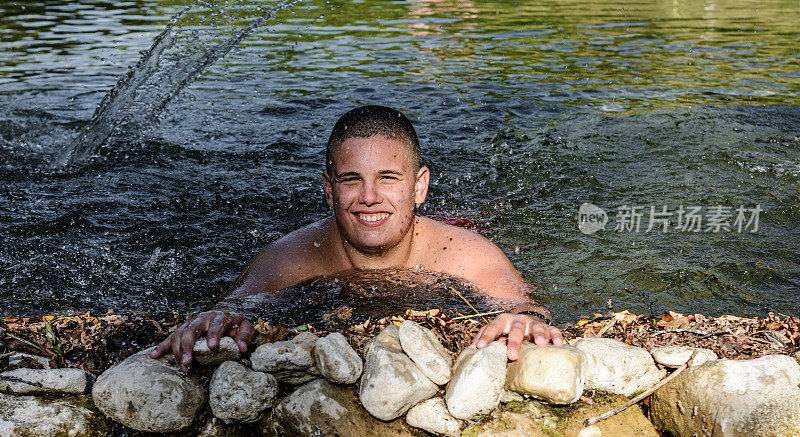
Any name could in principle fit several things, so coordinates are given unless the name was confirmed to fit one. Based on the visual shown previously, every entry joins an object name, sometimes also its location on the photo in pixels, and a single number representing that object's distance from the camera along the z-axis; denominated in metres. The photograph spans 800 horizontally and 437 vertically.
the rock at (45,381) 2.86
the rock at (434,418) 2.91
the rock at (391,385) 2.89
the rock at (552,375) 2.86
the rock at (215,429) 2.91
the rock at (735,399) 2.75
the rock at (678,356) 3.04
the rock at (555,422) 2.90
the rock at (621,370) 3.01
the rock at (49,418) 2.73
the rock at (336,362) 2.97
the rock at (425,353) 3.00
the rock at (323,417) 2.89
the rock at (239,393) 2.89
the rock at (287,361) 3.00
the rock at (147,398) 2.82
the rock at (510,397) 2.98
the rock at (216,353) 3.06
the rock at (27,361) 3.06
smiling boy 4.18
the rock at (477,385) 2.86
